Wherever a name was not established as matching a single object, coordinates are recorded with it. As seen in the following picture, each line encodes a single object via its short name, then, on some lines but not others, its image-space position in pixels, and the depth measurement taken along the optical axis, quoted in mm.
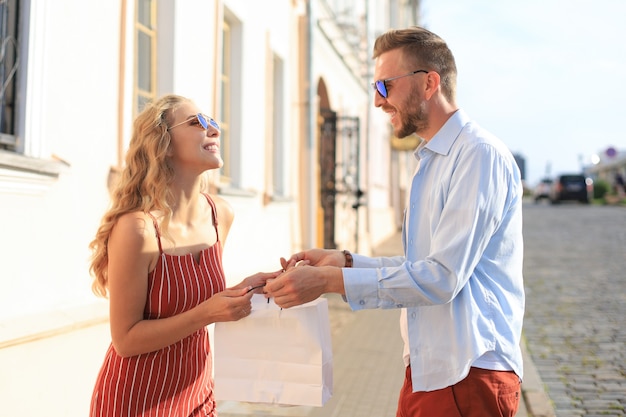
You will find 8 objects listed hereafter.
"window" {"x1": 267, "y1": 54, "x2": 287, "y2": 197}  10430
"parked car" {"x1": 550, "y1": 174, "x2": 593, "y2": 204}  46031
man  2336
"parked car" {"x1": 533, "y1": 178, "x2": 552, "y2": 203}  56225
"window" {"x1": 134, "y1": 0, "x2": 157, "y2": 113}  6062
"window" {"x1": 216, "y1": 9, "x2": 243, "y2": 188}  8359
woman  2520
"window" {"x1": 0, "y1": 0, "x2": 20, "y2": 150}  4266
